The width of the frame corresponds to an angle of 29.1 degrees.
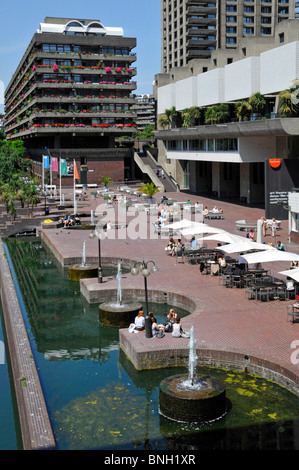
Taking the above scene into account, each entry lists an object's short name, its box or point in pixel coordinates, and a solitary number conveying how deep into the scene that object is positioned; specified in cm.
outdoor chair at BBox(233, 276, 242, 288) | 2498
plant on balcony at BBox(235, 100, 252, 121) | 5513
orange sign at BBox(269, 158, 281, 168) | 4159
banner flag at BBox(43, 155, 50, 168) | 6419
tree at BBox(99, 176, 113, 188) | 7756
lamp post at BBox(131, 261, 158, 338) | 1831
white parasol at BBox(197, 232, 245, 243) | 2838
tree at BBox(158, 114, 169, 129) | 7931
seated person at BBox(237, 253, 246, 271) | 2686
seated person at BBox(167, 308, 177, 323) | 1931
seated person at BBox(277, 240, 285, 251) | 3000
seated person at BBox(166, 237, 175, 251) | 3312
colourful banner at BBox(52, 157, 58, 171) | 5948
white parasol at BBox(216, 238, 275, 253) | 2605
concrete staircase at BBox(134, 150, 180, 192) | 7544
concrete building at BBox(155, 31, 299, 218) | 4894
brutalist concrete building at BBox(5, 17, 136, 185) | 8650
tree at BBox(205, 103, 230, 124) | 6184
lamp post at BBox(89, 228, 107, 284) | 2623
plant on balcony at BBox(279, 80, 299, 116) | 4653
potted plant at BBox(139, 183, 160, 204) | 5834
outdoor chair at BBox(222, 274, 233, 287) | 2520
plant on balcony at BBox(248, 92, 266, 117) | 5412
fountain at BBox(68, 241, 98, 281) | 2938
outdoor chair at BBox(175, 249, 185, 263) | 3134
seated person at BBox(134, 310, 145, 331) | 1944
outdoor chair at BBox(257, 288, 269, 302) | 2263
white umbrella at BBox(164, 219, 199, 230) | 3397
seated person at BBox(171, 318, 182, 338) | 1850
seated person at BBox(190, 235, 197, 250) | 3206
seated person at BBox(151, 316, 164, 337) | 1872
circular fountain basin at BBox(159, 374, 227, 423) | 1404
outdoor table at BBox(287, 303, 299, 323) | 1956
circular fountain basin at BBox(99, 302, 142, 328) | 2195
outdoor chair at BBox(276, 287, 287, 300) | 2273
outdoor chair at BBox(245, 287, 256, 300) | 2314
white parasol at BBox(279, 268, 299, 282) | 1983
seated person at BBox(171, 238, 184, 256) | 3156
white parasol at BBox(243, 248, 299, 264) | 2305
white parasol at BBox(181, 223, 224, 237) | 3130
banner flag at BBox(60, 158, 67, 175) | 5812
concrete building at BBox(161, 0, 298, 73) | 11000
